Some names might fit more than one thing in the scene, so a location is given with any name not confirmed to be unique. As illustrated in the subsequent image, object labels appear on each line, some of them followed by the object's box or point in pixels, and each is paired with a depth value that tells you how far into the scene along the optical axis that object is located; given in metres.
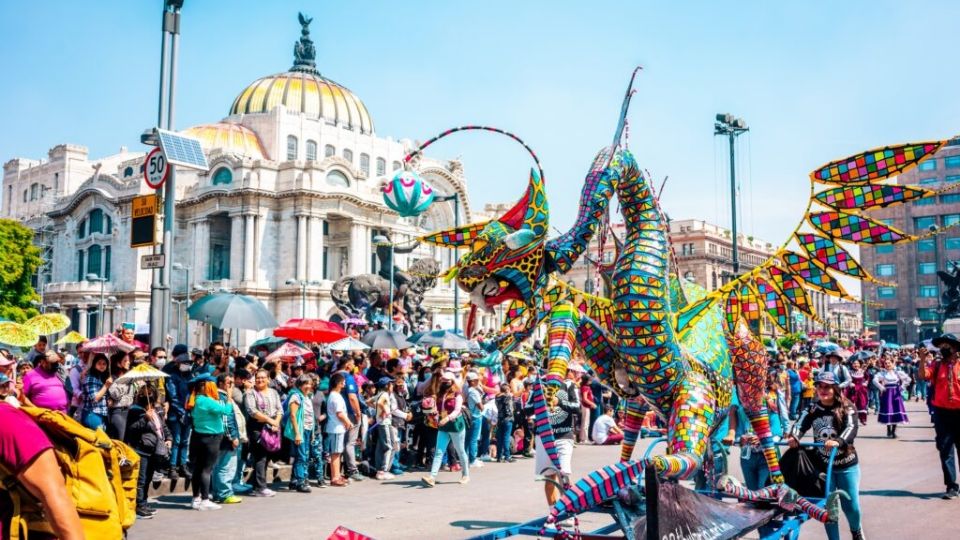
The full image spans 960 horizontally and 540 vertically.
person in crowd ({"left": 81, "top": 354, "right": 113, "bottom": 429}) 9.49
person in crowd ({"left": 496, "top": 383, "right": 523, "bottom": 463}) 15.18
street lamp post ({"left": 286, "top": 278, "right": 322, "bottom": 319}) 54.28
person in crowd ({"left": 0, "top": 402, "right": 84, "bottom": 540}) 2.89
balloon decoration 21.08
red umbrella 18.80
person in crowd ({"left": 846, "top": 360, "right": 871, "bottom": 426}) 19.62
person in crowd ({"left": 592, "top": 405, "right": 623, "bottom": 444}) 12.25
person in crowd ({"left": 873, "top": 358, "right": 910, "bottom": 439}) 18.05
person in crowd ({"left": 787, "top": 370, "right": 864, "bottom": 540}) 7.13
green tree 46.94
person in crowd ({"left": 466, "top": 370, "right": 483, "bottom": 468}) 13.54
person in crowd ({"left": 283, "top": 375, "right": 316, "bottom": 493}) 11.54
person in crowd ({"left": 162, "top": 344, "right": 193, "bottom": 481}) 11.16
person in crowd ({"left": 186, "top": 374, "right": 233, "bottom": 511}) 9.98
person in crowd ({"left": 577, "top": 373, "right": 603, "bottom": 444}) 17.58
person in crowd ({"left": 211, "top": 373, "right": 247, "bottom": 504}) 10.30
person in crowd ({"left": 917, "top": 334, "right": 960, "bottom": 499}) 9.98
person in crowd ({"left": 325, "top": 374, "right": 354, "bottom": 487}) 12.05
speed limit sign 12.85
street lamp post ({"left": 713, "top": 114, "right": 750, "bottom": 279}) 26.80
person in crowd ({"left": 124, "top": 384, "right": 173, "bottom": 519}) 9.52
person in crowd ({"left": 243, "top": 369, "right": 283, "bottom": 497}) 11.05
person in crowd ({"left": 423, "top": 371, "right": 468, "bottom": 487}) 12.24
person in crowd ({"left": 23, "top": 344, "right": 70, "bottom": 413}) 9.09
